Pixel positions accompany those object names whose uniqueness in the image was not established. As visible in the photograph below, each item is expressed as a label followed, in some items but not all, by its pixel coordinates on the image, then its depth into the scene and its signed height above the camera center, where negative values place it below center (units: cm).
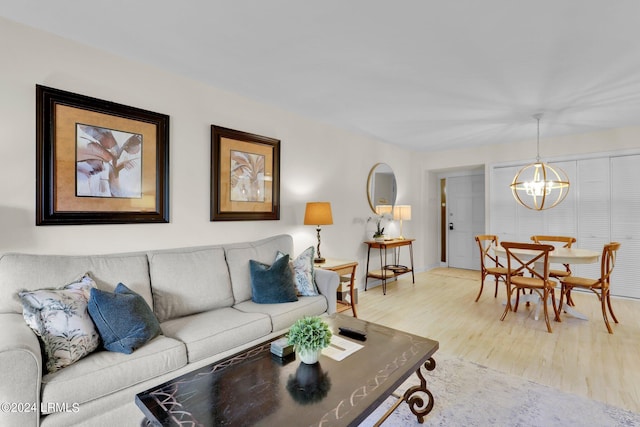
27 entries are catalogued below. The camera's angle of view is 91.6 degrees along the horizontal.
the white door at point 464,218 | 618 -13
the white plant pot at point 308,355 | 153 -71
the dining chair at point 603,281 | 309 -74
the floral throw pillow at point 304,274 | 283 -57
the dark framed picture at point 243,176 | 297 +38
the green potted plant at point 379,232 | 472 -31
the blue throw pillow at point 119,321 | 169 -60
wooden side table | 333 -65
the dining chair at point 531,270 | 316 -62
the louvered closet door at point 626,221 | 416 -14
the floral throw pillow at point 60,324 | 152 -57
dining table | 315 -47
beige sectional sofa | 134 -75
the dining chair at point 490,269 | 379 -72
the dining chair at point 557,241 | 365 -41
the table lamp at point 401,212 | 505 +0
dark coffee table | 119 -77
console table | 457 -88
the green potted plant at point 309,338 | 151 -62
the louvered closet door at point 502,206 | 516 +9
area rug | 180 -121
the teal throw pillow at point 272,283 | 259 -60
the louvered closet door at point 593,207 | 437 +6
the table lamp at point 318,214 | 344 -2
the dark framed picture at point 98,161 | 207 +38
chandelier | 466 +31
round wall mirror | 490 +43
